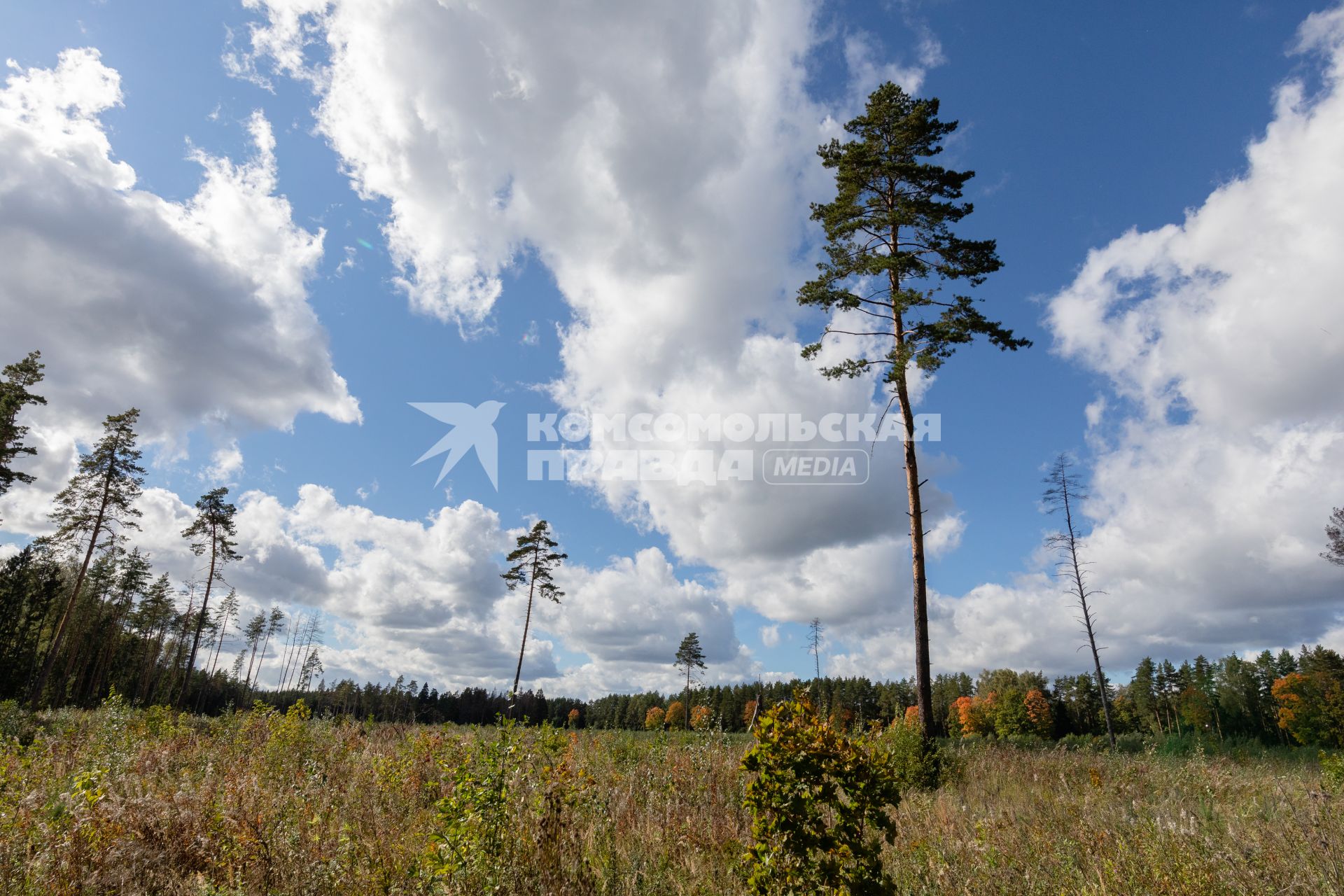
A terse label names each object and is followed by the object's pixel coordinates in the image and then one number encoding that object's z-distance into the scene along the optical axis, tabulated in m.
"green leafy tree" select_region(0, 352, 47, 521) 22.69
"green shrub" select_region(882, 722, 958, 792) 9.88
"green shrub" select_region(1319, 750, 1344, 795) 7.79
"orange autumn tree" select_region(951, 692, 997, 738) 79.31
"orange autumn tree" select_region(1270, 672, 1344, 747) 49.81
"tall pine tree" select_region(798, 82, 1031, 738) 13.92
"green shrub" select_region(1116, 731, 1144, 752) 26.45
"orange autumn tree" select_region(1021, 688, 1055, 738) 72.00
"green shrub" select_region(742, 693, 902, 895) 3.60
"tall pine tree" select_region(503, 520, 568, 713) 37.53
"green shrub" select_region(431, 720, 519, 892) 3.76
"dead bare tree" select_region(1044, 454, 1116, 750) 27.47
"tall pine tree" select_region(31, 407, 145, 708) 26.20
